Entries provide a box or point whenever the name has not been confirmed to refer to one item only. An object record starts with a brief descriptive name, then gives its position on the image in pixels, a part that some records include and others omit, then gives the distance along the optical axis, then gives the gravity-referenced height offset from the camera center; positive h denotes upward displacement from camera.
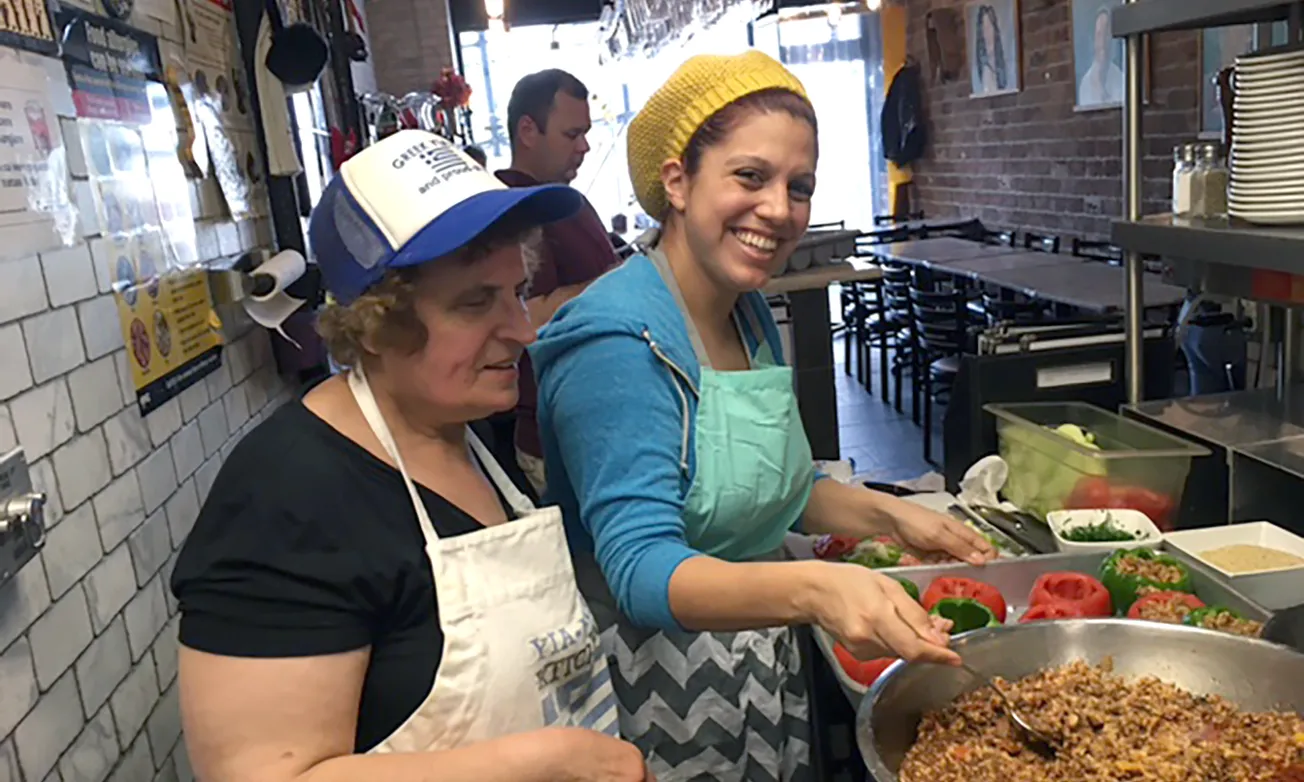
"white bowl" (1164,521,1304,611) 1.69 -0.73
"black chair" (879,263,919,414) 6.13 -0.99
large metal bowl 1.23 -0.66
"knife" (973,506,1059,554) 2.00 -0.77
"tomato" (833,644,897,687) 1.55 -0.76
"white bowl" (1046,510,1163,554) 1.85 -0.71
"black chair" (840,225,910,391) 6.67 -1.06
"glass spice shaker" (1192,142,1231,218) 2.03 -0.12
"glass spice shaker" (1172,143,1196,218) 2.10 -0.11
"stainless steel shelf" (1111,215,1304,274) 1.65 -0.21
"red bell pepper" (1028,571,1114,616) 1.68 -0.74
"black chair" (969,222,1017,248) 7.38 -0.66
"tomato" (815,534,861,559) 2.02 -0.74
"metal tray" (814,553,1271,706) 1.82 -0.75
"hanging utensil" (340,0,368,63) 4.60 +0.76
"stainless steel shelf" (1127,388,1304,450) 1.94 -0.58
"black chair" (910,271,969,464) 5.32 -0.92
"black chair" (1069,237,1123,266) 5.82 -0.68
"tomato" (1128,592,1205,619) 1.61 -0.73
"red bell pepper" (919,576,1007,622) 1.72 -0.73
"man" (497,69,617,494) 3.01 +0.11
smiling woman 1.36 -0.37
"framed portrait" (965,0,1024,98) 7.05 +0.66
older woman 1.02 -0.36
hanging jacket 8.65 +0.29
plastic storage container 1.98 -0.64
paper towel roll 2.57 -0.18
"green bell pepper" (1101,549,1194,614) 1.69 -0.73
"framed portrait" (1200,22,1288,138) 4.65 +0.28
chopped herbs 1.87 -0.71
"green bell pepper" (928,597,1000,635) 1.62 -0.72
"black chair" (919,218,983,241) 7.64 -0.59
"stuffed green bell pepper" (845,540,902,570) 1.92 -0.73
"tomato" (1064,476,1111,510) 1.99 -0.68
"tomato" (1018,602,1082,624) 1.65 -0.74
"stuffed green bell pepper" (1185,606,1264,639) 1.51 -0.72
